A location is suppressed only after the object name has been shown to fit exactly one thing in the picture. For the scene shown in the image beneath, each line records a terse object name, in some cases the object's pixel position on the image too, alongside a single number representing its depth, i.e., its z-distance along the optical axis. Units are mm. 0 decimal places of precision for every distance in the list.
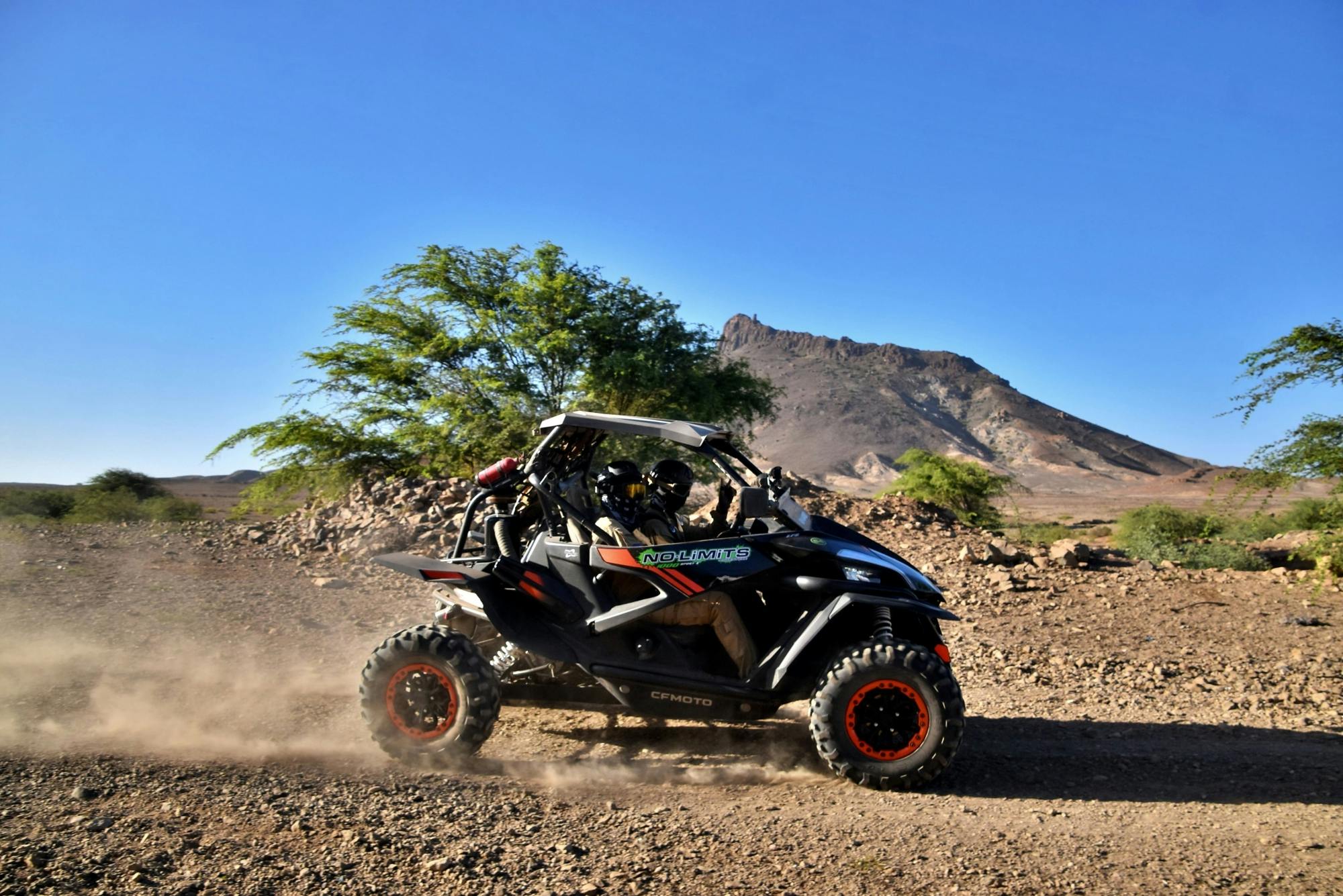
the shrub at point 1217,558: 17172
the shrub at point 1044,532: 28656
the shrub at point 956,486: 26375
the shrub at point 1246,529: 23672
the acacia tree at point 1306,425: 14211
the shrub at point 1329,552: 13984
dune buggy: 5832
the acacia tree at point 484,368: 21891
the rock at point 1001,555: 14383
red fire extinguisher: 6762
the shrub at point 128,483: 35656
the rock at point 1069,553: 14836
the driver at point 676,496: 6891
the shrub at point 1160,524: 25277
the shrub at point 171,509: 27484
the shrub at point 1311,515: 14656
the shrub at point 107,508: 25922
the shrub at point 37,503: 27859
